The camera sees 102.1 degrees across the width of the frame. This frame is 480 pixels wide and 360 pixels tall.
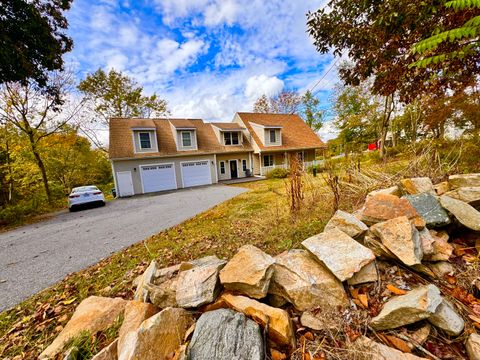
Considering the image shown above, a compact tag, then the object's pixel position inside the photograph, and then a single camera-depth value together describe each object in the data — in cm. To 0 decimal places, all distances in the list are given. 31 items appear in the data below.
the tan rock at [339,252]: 175
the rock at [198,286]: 177
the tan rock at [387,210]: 219
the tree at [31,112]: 1048
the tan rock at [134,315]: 164
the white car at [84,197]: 998
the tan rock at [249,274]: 171
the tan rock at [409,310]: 134
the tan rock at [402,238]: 177
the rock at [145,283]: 197
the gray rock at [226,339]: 134
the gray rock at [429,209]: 224
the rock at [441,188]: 290
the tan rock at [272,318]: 144
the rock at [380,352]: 121
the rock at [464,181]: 269
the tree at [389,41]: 320
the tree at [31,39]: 584
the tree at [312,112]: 2559
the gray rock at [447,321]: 132
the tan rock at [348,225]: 223
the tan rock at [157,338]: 135
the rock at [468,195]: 241
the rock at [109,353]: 145
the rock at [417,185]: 296
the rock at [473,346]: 120
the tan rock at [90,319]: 172
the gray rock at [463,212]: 204
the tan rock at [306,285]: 166
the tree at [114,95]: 1861
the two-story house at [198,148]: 1405
